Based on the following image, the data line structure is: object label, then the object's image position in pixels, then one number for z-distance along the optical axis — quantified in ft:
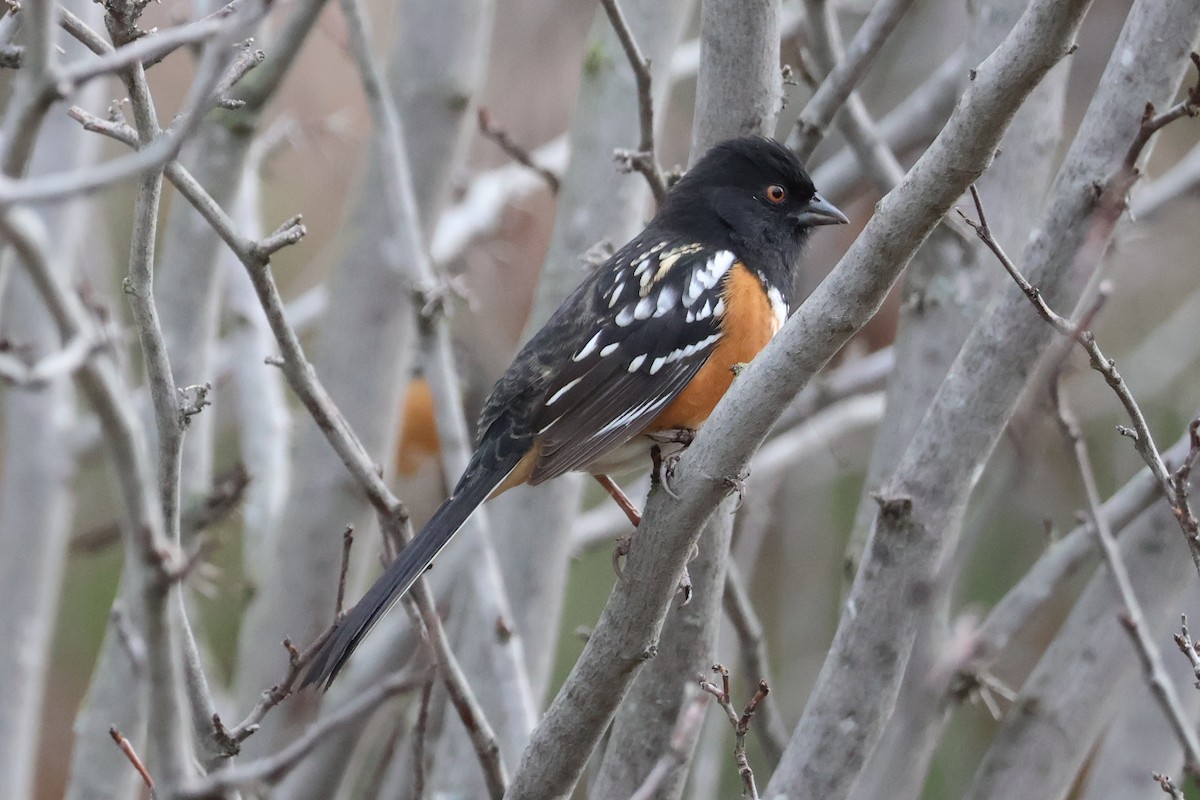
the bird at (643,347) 16.78
